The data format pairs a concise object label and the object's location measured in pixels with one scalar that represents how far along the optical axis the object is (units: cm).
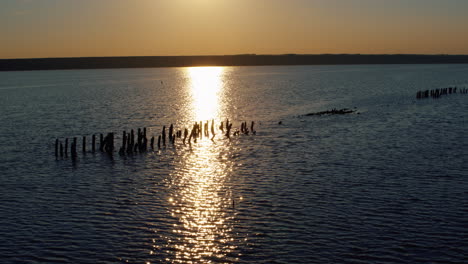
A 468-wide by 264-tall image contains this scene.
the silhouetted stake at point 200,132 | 5491
